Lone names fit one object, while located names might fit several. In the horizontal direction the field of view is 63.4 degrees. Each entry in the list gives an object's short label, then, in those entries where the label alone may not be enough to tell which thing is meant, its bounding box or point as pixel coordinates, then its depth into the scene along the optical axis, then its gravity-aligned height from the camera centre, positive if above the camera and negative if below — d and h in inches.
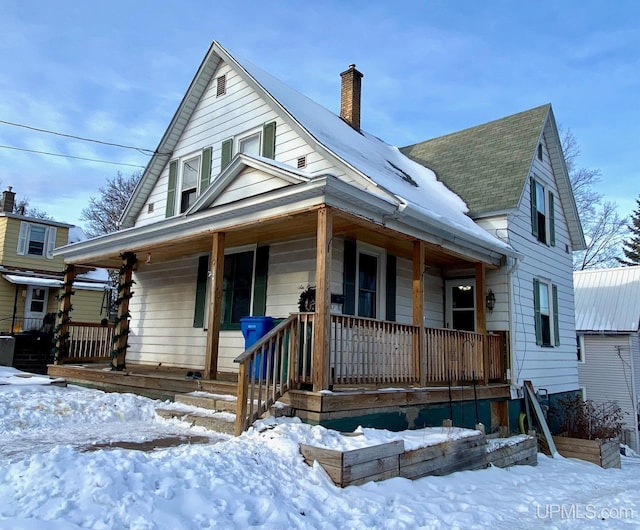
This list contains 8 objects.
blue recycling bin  321.4 +15.8
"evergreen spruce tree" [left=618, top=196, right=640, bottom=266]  1579.7 +364.6
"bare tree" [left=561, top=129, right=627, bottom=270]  1253.7 +363.2
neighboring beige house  941.8 +132.2
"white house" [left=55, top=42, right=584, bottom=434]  288.2 +80.0
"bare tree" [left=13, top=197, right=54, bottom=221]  1558.2 +411.9
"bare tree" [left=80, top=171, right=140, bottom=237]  1339.8 +373.5
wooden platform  322.3 -20.9
